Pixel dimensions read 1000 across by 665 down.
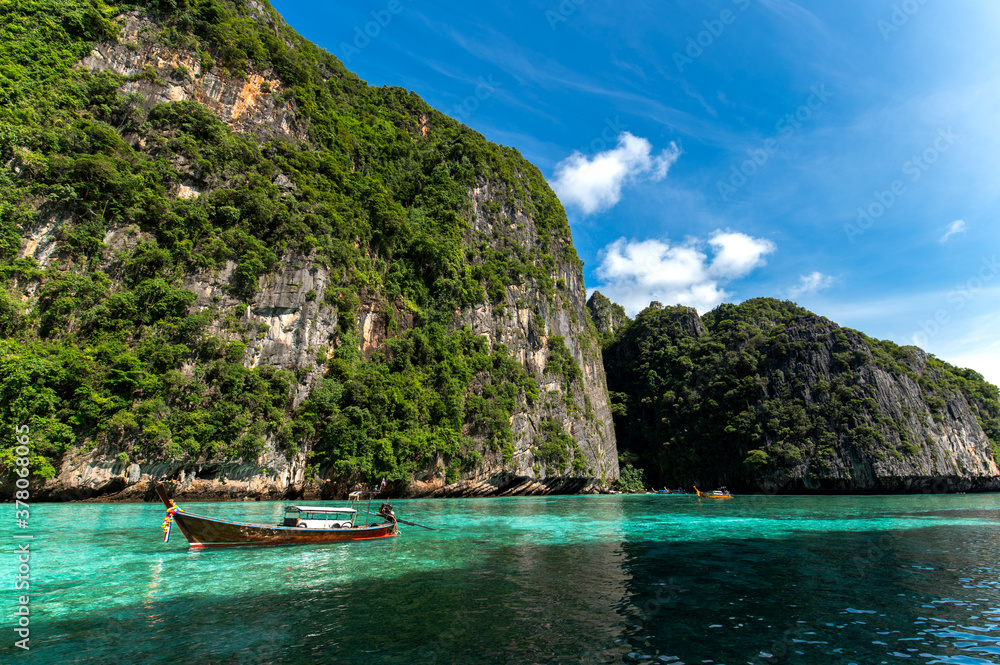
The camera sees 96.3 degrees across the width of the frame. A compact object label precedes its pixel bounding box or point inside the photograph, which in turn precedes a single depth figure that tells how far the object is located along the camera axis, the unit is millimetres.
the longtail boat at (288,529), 12898
